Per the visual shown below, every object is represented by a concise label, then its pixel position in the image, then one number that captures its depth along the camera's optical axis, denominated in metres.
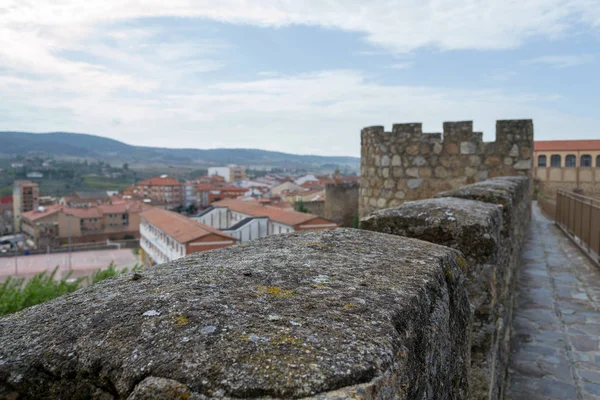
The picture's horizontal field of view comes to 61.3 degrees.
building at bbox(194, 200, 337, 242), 33.78
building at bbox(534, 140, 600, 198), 35.16
